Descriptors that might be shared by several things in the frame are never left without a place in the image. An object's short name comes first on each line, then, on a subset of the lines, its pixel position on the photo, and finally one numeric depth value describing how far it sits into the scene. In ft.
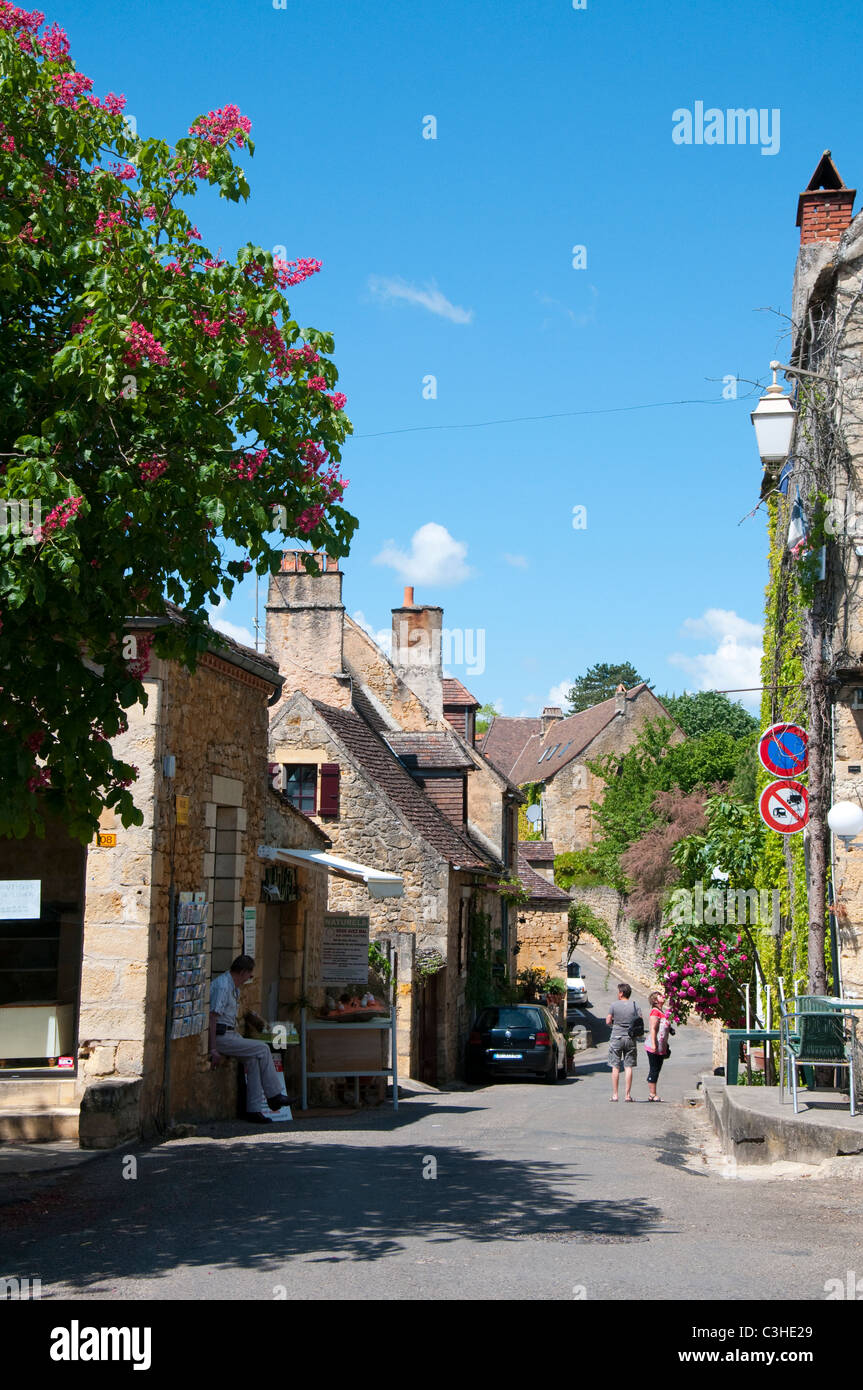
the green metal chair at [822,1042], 34.06
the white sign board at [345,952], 52.47
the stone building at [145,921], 33.27
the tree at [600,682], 320.50
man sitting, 39.22
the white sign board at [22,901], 33.60
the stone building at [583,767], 180.34
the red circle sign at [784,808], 39.96
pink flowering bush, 58.08
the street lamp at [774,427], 37.63
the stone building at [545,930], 119.34
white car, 136.15
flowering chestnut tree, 21.93
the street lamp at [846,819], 39.37
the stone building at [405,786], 71.92
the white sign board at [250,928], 42.93
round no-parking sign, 41.88
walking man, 59.82
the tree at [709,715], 210.79
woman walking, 60.29
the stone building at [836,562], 41.52
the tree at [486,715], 260.89
